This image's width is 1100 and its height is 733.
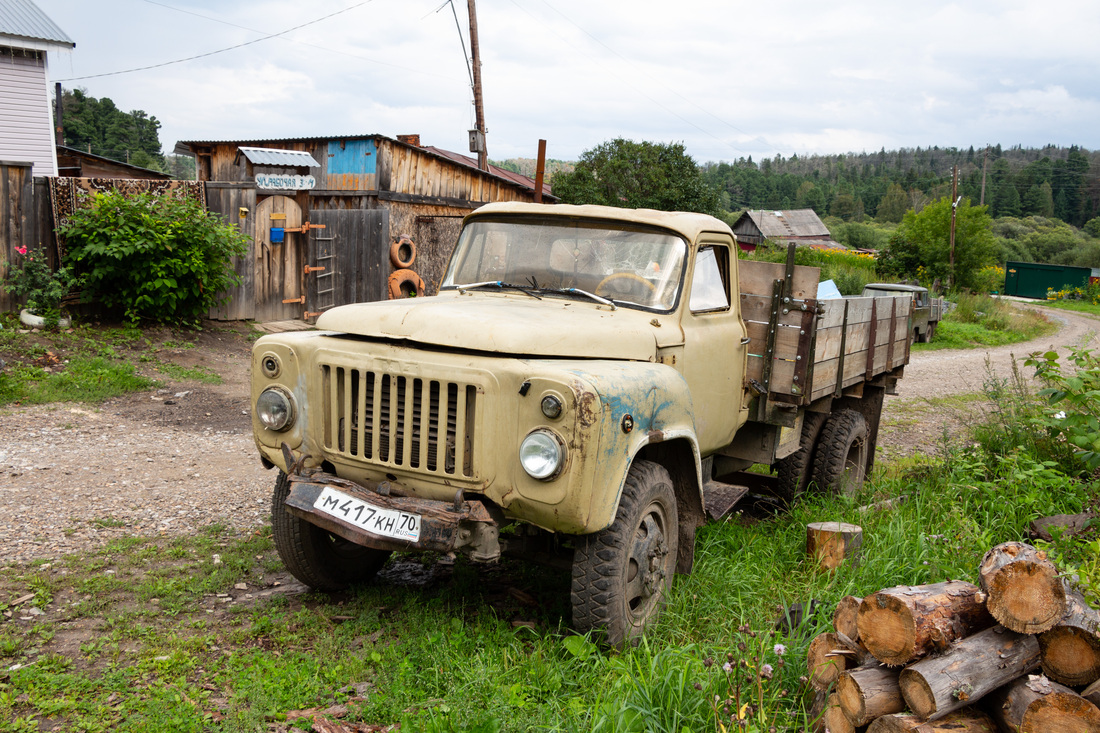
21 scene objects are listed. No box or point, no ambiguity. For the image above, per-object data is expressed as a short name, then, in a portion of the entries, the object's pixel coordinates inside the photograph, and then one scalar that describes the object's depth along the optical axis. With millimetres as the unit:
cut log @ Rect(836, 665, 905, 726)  2883
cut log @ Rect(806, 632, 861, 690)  3184
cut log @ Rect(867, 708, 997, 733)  2762
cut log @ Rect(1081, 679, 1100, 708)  2805
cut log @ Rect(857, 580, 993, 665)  2914
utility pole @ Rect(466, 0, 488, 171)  19047
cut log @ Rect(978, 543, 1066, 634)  2920
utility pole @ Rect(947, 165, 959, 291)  32281
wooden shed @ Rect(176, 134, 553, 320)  13164
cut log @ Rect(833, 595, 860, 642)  3188
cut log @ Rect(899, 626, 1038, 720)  2775
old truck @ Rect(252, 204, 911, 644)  3402
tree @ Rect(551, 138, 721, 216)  26453
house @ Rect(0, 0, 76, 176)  15928
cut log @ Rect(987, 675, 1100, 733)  2709
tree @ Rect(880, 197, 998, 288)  33688
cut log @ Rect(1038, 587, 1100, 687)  2904
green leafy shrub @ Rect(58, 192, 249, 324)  10172
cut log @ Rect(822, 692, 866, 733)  2953
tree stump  4578
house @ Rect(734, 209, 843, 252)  54469
